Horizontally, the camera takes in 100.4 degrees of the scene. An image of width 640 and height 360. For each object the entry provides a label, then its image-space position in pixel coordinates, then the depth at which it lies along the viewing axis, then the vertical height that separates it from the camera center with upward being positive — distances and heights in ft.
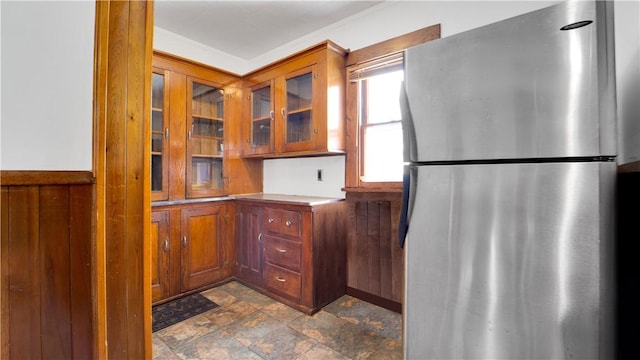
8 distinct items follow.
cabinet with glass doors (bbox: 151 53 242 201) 8.28 +1.96
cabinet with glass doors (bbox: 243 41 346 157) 7.72 +2.55
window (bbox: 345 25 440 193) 7.44 +1.95
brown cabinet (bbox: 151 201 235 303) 7.88 -2.00
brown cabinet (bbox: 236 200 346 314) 7.32 -1.99
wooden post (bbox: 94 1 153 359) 2.88 +0.10
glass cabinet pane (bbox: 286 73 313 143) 8.22 +2.41
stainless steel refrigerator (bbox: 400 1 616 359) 2.65 -0.07
